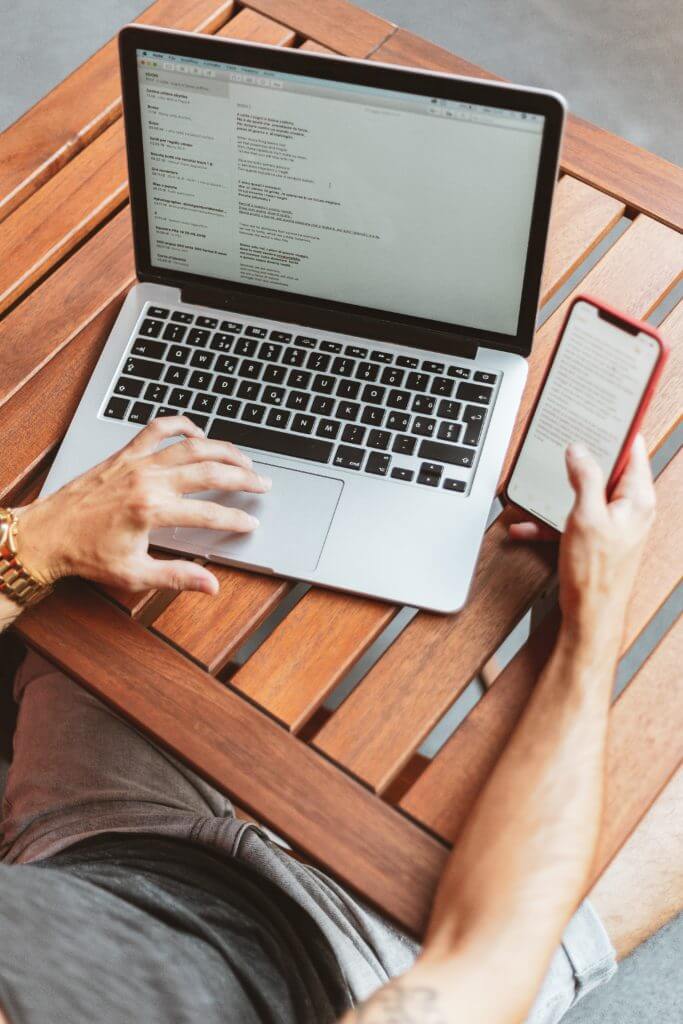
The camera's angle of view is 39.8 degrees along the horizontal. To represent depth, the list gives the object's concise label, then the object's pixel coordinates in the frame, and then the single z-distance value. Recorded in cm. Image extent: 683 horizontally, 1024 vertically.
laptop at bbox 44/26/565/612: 75
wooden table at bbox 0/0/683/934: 71
